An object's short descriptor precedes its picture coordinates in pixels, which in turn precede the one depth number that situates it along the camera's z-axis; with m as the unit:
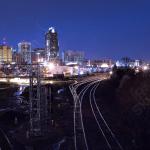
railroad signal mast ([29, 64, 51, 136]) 29.12
